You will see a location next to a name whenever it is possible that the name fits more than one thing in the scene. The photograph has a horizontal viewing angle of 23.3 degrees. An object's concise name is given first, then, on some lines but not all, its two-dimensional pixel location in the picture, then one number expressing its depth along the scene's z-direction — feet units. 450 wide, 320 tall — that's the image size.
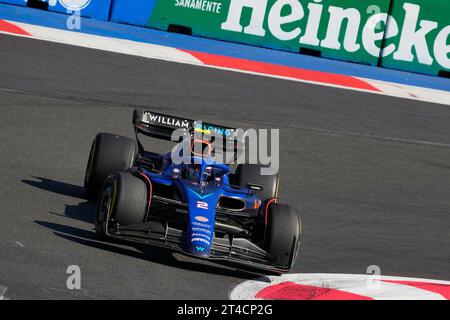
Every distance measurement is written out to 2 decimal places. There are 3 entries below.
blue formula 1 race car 28.30
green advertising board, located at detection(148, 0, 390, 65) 61.26
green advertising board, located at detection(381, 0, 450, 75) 62.95
